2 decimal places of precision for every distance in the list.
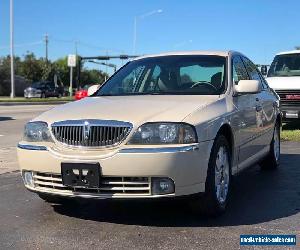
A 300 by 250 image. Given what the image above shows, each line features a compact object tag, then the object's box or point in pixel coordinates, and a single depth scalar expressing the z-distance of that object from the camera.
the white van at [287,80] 13.73
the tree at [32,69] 83.44
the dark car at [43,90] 52.06
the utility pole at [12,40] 43.75
